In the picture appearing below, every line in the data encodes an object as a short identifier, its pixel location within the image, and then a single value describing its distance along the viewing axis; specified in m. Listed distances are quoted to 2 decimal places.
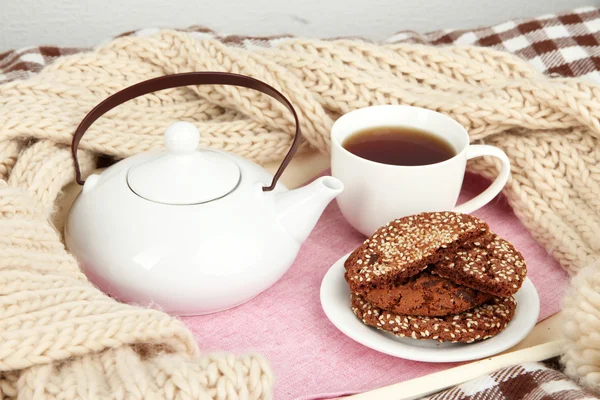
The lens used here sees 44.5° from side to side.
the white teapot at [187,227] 0.66
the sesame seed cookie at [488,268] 0.62
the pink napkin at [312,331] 0.63
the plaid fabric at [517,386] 0.56
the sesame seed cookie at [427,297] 0.62
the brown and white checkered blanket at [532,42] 1.06
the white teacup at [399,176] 0.74
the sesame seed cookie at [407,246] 0.63
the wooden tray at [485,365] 0.59
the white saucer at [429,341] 0.62
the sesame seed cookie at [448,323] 0.61
